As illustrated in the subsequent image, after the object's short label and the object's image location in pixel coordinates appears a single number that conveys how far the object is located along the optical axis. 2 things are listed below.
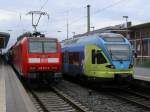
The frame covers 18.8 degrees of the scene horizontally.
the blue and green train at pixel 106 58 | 21.20
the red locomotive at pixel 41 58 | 22.64
